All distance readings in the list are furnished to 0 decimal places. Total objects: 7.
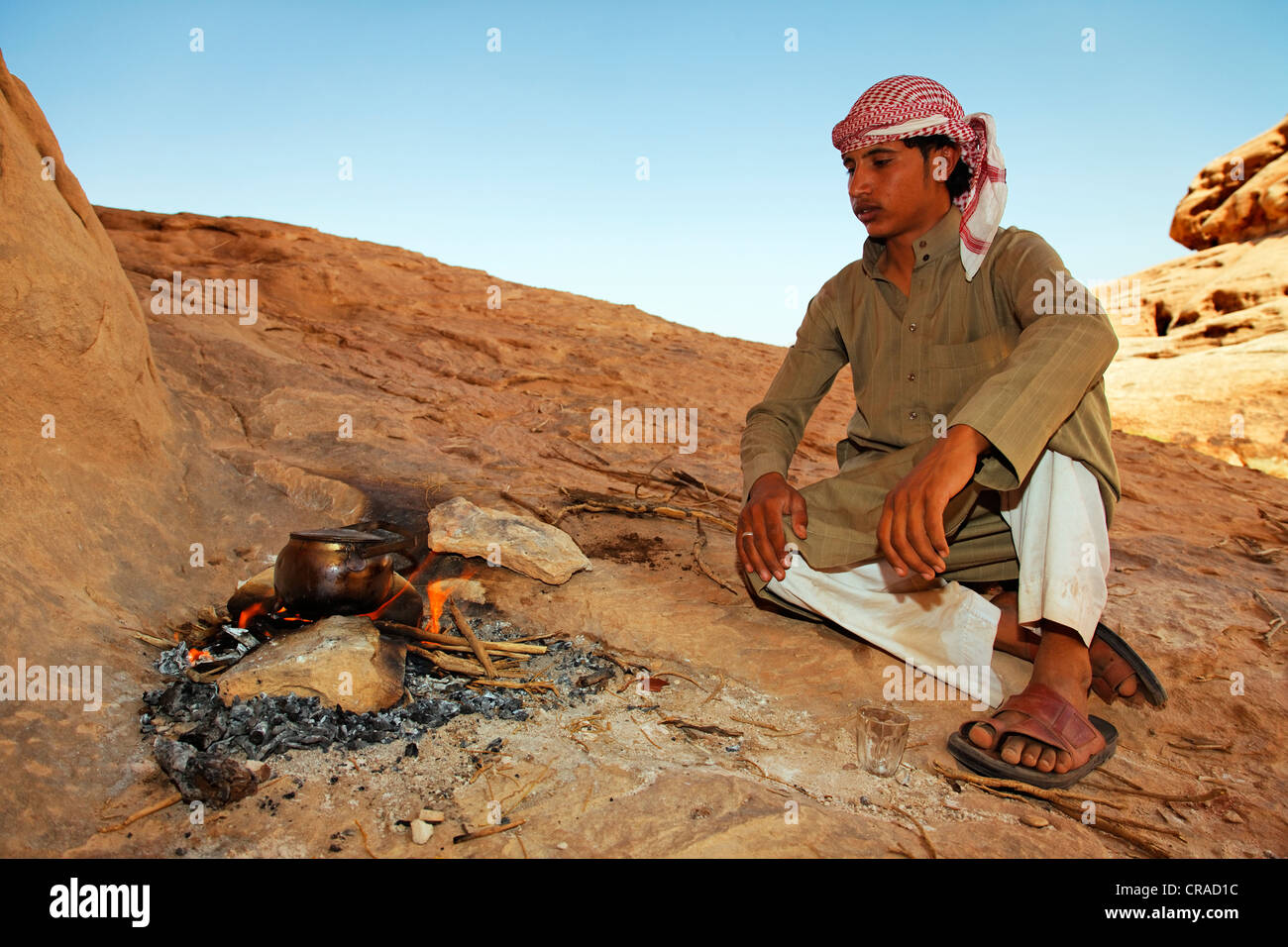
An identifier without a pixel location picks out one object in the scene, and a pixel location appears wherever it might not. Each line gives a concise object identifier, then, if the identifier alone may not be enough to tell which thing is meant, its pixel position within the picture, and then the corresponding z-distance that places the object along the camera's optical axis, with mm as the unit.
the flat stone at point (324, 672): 2258
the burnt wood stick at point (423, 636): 2654
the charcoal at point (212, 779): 1804
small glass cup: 2088
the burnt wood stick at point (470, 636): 2614
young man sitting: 2148
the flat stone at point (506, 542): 3164
